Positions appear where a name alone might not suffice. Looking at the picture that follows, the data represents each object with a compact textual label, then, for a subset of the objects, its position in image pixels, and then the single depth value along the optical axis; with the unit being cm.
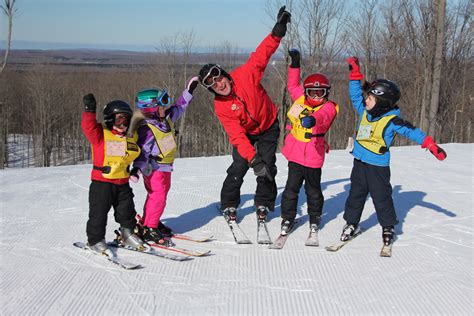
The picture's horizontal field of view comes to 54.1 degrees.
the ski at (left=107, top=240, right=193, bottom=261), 383
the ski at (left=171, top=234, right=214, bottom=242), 434
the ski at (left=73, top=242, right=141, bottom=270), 360
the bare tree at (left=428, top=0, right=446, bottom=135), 1523
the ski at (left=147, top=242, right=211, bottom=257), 395
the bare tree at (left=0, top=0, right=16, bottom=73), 1220
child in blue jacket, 397
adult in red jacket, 424
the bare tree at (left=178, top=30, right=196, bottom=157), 3456
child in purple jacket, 398
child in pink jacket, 419
